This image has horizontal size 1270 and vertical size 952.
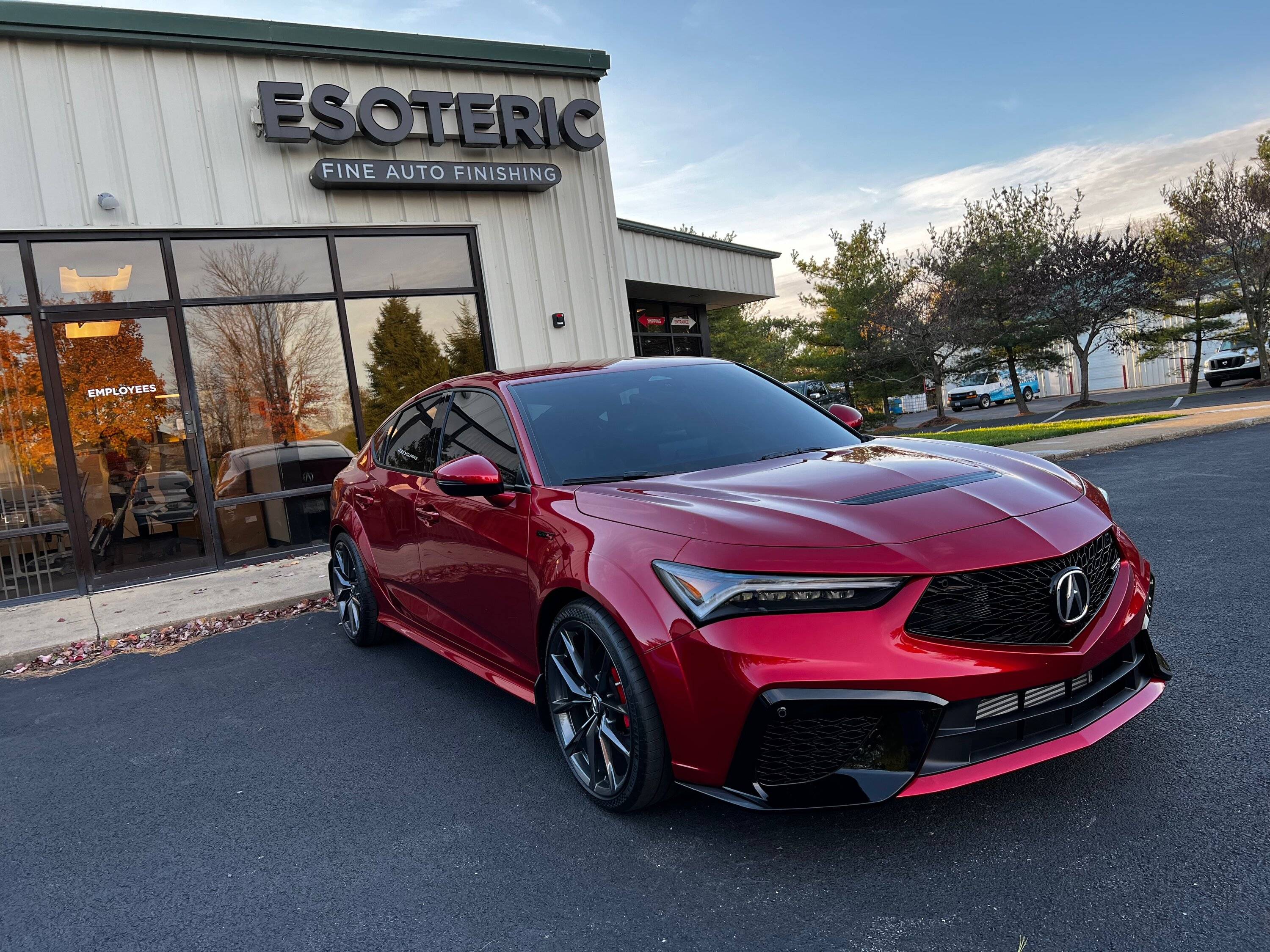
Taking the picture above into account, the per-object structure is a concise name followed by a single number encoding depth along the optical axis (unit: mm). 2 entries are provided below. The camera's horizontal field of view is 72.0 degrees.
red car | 2369
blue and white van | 44312
